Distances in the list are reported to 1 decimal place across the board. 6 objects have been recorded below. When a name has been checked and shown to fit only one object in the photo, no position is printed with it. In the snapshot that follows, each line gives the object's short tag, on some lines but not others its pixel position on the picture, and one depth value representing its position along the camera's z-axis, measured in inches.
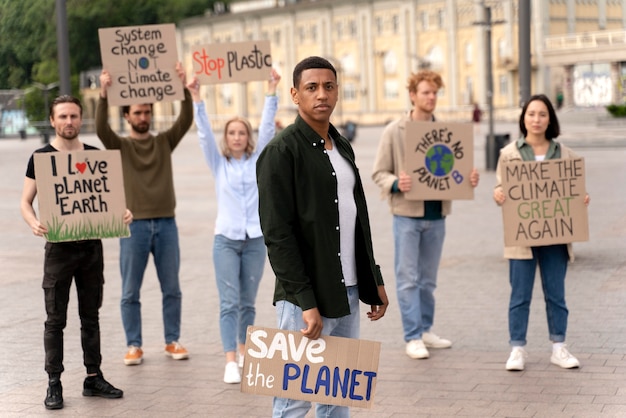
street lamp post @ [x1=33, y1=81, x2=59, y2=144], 445.9
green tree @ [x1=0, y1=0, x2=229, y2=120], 408.2
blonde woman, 318.3
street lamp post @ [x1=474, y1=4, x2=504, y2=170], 1178.0
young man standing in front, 194.4
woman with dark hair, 315.3
